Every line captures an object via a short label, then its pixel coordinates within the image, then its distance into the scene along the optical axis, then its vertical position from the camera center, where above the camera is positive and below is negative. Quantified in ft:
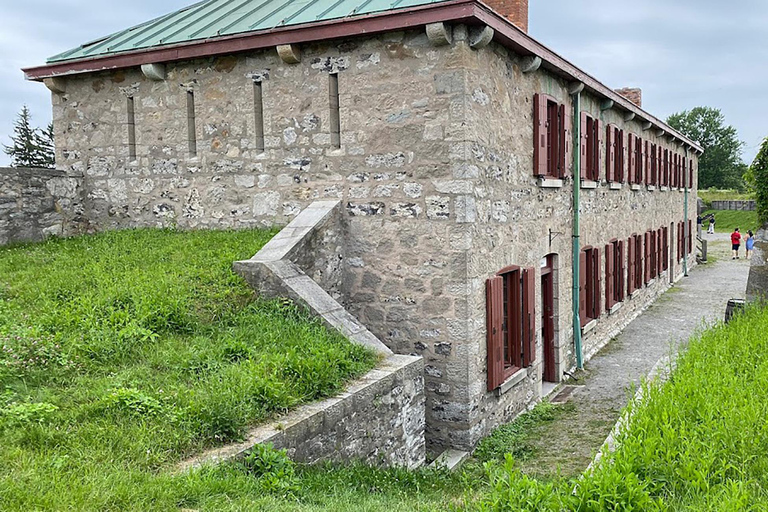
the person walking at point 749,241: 86.28 -4.69
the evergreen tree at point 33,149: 116.26 +13.72
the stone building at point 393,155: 24.70 +2.80
